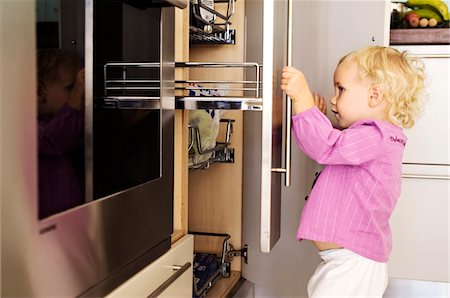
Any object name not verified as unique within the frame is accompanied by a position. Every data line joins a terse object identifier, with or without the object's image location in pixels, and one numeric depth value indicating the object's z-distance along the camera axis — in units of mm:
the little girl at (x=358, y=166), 1357
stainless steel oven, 663
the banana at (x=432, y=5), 2051
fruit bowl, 1925
